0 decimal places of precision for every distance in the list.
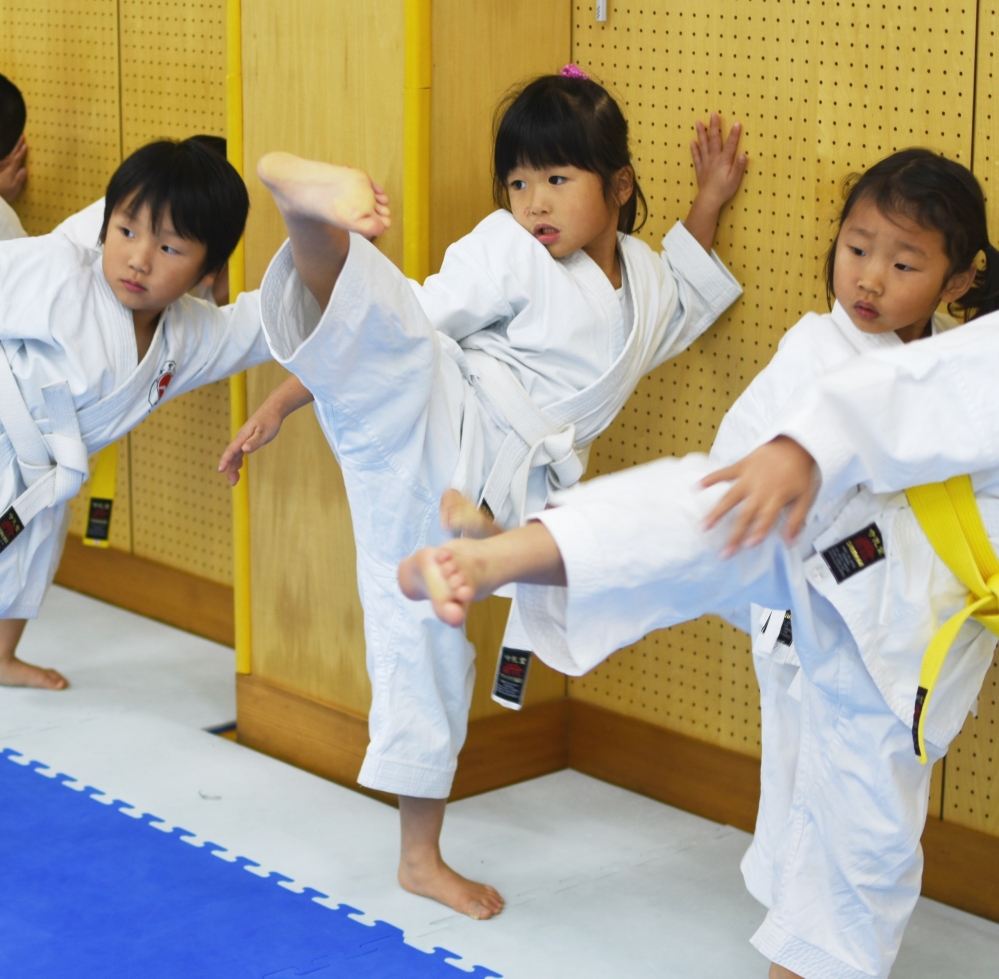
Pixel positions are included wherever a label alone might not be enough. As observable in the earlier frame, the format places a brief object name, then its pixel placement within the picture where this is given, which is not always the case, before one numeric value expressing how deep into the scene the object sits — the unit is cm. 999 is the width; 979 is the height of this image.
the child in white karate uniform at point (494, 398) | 232
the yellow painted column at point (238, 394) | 290
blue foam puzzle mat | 212
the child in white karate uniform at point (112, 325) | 282
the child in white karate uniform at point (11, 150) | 371
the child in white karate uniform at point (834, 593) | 157
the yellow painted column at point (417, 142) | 255
